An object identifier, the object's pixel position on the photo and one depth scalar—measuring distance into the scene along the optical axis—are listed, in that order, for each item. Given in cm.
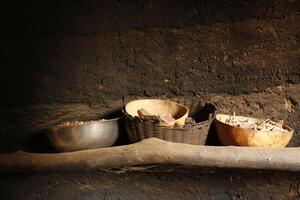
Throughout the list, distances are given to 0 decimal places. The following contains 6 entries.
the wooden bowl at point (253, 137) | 133
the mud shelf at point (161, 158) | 128
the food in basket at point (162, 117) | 132
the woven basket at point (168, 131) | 131
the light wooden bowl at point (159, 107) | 146
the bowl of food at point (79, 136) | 133
